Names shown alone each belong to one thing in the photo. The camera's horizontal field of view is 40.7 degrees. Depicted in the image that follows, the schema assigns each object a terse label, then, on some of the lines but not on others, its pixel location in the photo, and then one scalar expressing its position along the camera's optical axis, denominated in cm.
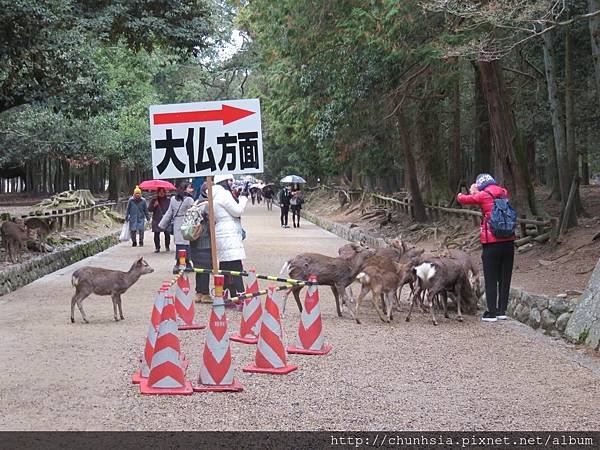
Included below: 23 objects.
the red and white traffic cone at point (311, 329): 851
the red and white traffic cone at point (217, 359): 683
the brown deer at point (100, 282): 1042
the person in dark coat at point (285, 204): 3296
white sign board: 877
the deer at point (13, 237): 1664
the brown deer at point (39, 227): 1966
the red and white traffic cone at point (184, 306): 996
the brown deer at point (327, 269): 1050
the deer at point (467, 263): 1128
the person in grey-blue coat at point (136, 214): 2288
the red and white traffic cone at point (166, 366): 673
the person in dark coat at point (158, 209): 2158
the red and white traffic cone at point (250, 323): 909
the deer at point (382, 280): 1025
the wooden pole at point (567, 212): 1539
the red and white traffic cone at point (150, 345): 720
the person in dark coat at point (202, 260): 1208
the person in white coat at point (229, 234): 1120
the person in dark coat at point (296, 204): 3331
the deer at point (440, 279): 1042
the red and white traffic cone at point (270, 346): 755
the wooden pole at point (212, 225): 907
